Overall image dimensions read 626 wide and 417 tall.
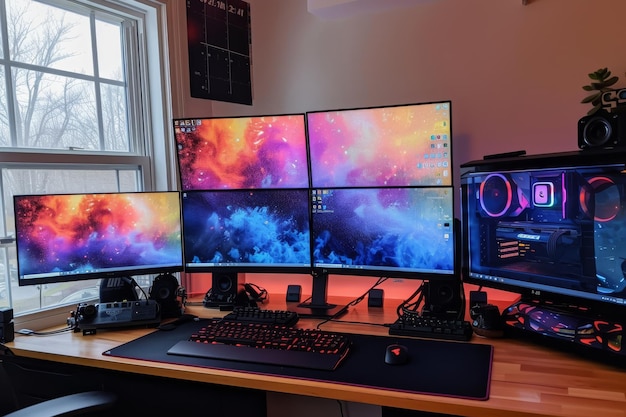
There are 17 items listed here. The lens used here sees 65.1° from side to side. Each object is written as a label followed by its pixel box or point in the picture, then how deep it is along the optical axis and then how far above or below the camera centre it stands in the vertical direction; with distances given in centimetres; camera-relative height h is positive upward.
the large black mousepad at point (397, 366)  116 -47
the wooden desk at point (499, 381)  106 -48
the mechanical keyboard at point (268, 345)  134 -45
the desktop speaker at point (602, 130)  136 +13
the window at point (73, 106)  178 +38
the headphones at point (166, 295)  187 -38
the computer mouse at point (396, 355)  130 -45
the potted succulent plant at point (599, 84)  155 +30
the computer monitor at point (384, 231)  166 -16
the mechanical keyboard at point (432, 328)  148 -45
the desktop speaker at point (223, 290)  199 -40
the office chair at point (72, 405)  119 -51
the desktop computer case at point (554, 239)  126 -17
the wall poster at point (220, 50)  224 +67
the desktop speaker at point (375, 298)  192 -44
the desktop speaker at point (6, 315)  159 -36
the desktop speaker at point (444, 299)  168 -40
